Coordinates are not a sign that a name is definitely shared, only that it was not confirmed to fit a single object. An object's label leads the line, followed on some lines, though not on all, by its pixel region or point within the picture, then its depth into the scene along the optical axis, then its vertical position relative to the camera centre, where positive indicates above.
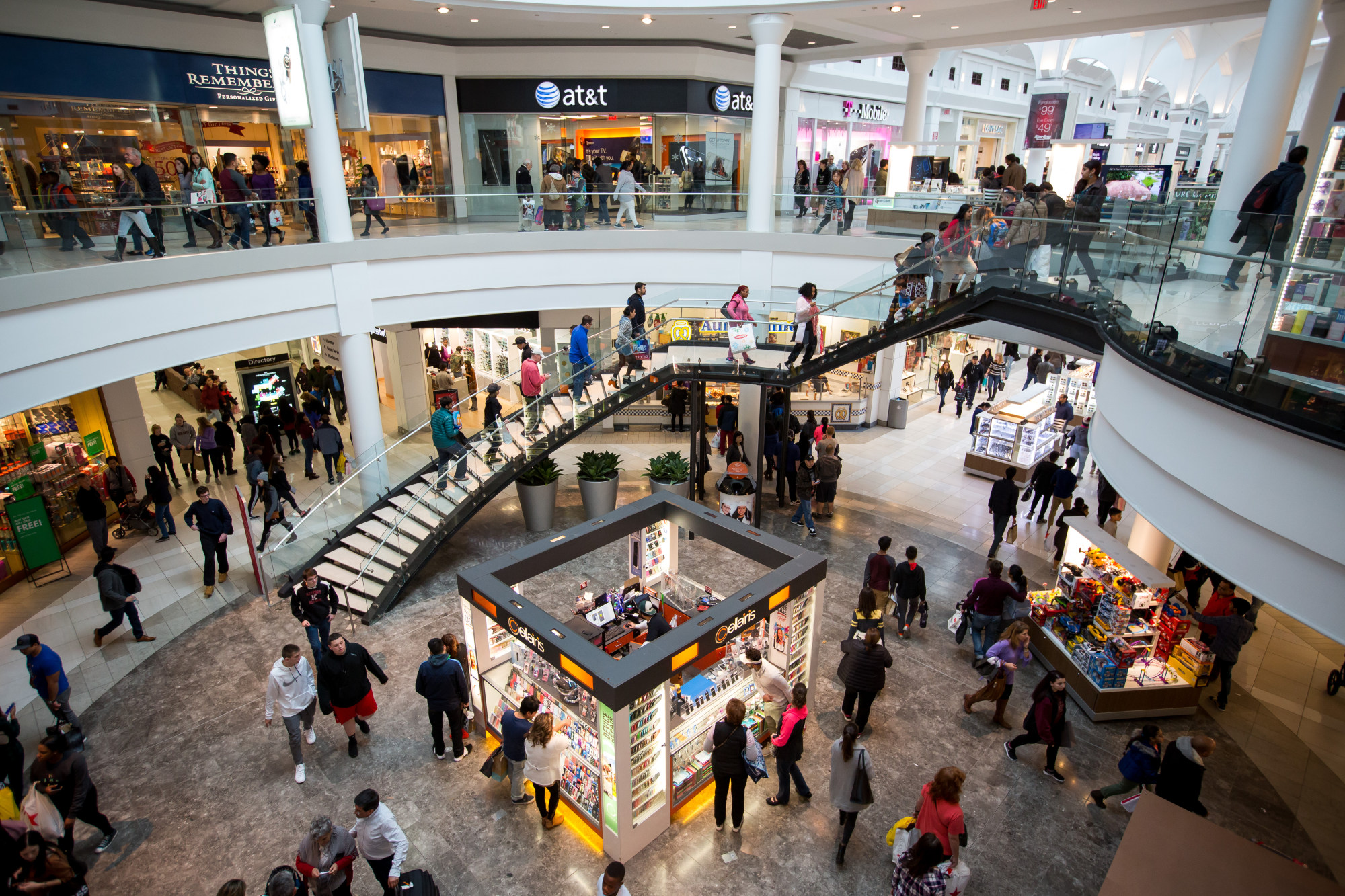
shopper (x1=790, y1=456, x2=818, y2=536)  12.22 -4.96
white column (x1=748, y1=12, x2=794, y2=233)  13.62 +1.17
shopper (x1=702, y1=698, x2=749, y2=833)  6.15 -4.69
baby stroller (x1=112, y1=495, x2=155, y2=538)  12.39 -5.59
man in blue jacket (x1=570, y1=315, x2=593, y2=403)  12.34 -3.02
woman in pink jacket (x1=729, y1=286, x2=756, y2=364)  12.62 -2.11
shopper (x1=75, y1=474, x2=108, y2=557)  10.68 -4.76
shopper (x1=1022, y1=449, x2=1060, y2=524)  12.55 -4.87
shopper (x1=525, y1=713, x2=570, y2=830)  6.21 -4.83
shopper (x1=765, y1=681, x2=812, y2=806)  6.44 -4.88
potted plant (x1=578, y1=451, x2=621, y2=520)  12.95 -5.13
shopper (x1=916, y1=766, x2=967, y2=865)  5.45 -4.54
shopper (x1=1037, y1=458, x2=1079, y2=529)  12.25 -4.82
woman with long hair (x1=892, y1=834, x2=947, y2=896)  4.92 -4.64
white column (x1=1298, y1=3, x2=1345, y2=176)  11.74 +1.59
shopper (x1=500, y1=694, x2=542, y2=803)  6.29 -4.65
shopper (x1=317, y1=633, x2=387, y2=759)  7.03 -4.73
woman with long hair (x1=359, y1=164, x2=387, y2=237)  13.99 -0.21
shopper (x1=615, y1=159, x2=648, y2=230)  14.93 -0.24
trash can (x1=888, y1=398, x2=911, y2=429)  18.75 -5.66
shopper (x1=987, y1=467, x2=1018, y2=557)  11.33 -4.75
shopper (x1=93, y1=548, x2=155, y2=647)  8.82 -4.79
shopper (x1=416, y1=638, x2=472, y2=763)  6.99 -4.66
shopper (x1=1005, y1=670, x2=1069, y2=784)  6.96 -4.89
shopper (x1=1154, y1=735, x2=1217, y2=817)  6.16 -4.82
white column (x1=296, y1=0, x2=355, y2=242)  11.23 +0.56
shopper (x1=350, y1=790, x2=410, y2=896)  5.38 -4.73
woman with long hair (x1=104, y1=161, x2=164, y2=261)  9.99 -0.59
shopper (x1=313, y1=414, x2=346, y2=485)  13.48 -4.76
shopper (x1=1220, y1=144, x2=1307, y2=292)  6.11 -0.24
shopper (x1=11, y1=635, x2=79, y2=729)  7.05 -4.75
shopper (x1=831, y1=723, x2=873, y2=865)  6.07 -4.67
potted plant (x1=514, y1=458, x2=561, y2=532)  12.40 -5.13
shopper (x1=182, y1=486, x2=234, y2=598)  10.05 -4.68
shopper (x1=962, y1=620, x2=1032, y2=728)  7.68 -4.83
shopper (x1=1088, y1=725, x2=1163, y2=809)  6.54 -4.94
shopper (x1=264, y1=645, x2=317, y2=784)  6.91 -4.74
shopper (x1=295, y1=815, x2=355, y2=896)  5.18 -4.68
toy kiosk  8.09 -5.02
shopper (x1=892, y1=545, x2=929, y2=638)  9.24 -4.95
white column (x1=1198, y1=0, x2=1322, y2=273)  8.69 +1.06
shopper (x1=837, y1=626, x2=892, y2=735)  7.41 -4.76
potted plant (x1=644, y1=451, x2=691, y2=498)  13.17 -5.11
